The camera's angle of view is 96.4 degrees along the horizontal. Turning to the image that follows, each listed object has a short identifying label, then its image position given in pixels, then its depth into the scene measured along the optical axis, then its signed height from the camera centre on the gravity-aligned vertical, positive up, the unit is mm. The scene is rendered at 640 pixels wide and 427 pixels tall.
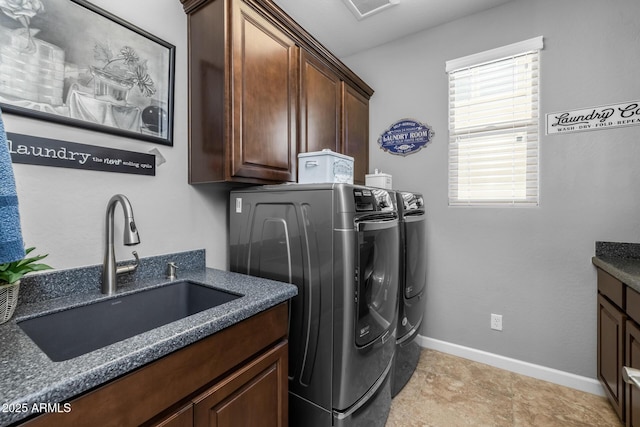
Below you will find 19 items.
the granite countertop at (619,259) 1499 -314
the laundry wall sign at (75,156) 1052 +234
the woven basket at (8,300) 859 -269
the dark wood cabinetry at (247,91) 1413 +660
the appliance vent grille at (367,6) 2057 +1507
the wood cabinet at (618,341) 1374 -717
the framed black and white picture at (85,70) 1043 +600
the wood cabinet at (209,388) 655 -499
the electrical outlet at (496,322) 2223 -874
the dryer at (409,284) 1900 -527
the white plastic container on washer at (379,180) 2324 +248
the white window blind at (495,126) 2104 +646
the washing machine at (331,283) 1277 -350
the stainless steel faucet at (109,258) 1193 -198
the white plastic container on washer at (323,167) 1665 +261
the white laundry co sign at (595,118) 1818 +606
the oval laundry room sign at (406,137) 2494 +660
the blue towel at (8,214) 717 -5
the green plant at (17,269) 870 -182
